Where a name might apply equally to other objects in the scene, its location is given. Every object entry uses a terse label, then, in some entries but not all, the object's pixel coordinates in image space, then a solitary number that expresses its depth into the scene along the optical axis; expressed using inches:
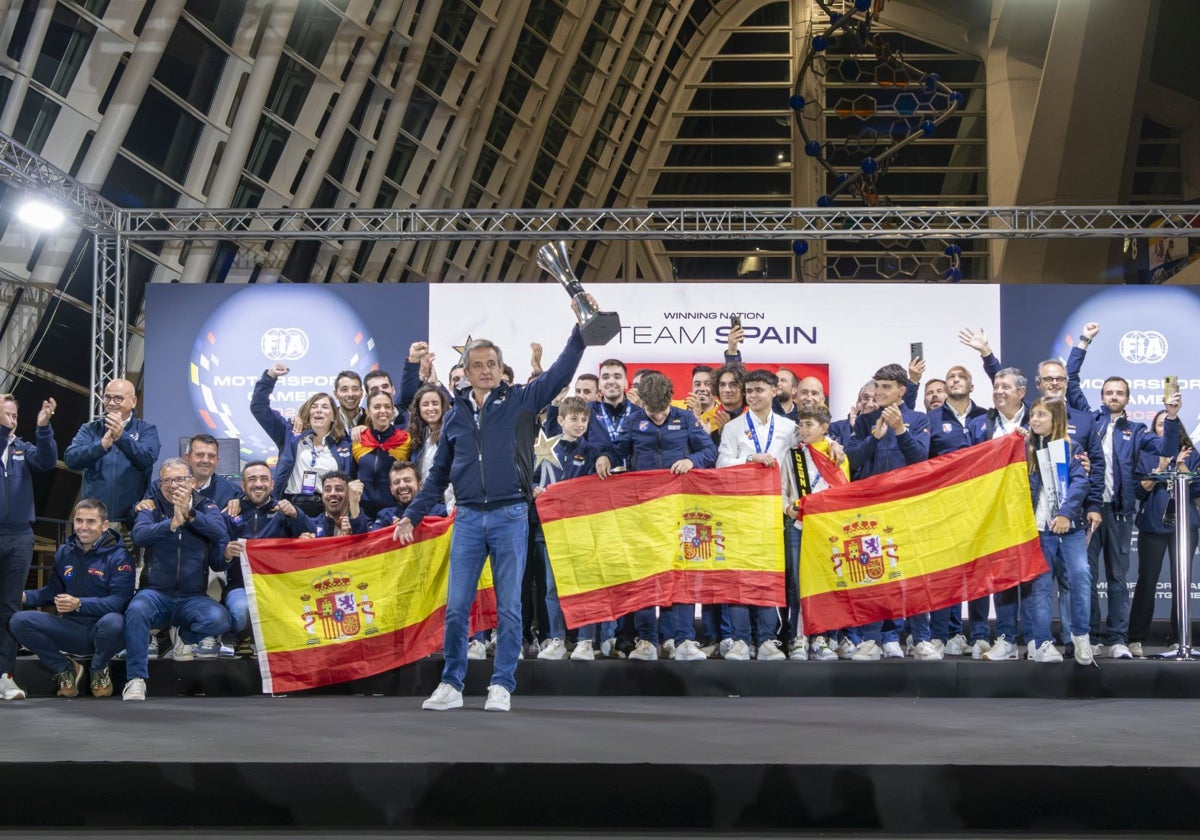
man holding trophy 260.4
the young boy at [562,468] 308.8
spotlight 452.2
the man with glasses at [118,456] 319.6
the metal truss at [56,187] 424.5
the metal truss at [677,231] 508.6
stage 180.2
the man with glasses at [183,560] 302.7
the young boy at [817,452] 327.3
